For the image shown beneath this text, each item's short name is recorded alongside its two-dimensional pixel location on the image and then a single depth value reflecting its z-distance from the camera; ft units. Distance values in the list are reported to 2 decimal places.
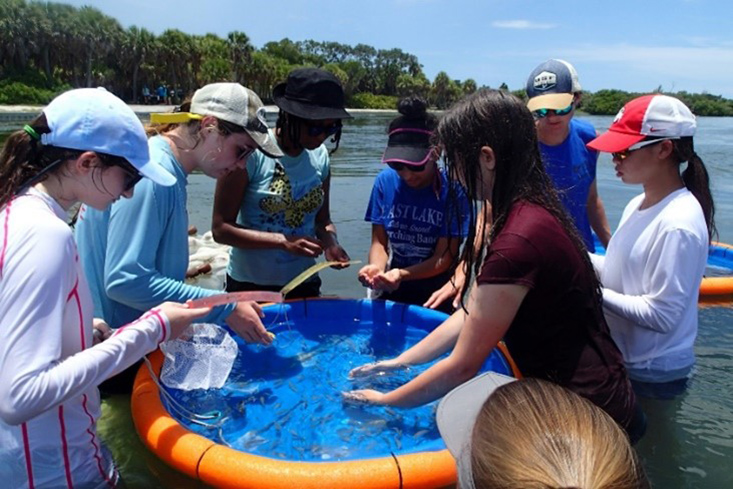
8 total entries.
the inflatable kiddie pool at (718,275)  16.88
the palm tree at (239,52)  173.47
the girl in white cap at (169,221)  6.82
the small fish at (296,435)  8.00
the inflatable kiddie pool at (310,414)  6.11
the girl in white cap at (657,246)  7.11
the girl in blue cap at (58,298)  4.51
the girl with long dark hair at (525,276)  5.80
